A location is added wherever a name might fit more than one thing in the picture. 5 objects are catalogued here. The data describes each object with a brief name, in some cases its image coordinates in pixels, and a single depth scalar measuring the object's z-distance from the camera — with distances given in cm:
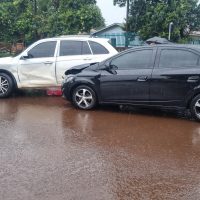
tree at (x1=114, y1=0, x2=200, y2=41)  1584
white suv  712
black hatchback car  540
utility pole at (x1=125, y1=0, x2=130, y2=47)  1677
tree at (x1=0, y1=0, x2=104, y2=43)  1495
